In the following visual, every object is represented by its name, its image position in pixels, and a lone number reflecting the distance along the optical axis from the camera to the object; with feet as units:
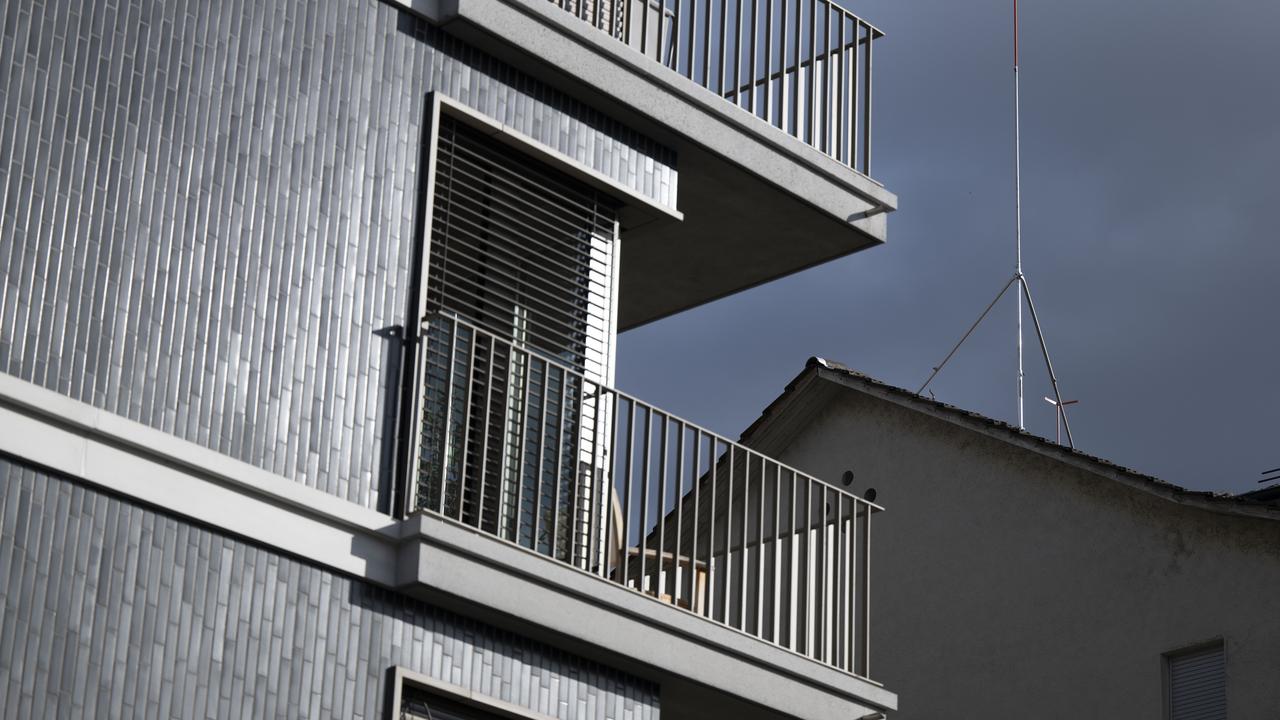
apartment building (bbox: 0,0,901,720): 31.65
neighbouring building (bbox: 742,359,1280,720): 63.72
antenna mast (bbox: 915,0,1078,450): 75.61
